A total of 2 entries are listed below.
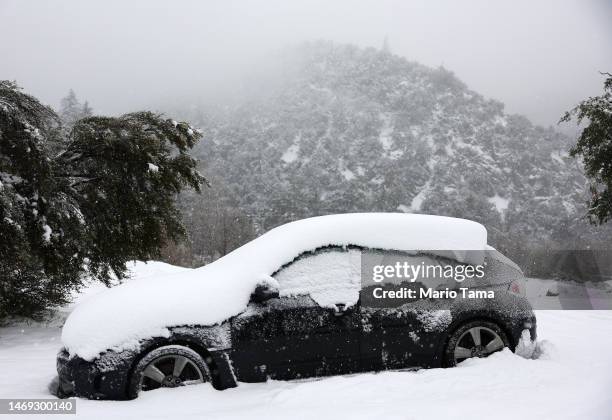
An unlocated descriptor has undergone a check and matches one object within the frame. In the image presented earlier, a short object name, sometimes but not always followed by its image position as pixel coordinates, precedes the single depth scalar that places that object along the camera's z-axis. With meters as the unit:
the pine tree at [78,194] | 6.92
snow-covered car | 4.17
